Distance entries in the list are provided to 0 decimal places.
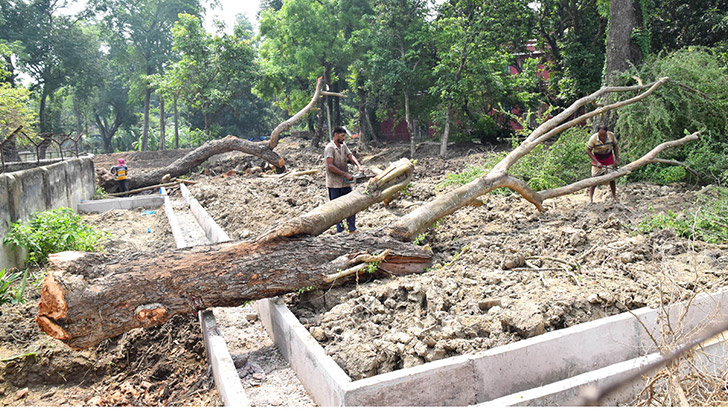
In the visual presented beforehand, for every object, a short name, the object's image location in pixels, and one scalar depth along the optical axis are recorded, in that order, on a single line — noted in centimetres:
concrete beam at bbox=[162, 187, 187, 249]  775
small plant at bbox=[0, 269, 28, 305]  575
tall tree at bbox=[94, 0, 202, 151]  3559
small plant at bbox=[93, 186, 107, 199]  1414
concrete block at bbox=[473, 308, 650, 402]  358
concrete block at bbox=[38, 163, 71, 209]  929
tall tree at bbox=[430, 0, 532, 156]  1634
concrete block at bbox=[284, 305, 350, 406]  334
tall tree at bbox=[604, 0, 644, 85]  1195
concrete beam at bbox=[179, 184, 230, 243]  776
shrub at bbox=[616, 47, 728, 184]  951
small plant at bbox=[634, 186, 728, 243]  578
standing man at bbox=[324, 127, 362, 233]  706
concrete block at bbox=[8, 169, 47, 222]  741
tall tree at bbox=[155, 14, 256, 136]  2397
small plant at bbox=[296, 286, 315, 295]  491
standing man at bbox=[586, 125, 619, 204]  827
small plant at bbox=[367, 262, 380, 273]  516
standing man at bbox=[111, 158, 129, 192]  1479
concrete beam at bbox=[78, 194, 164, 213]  1220
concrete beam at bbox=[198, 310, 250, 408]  344
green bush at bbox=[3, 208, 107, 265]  709
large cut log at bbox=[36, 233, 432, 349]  412
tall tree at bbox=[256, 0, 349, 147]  2142
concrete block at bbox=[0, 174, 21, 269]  670
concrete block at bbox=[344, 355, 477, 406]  324
